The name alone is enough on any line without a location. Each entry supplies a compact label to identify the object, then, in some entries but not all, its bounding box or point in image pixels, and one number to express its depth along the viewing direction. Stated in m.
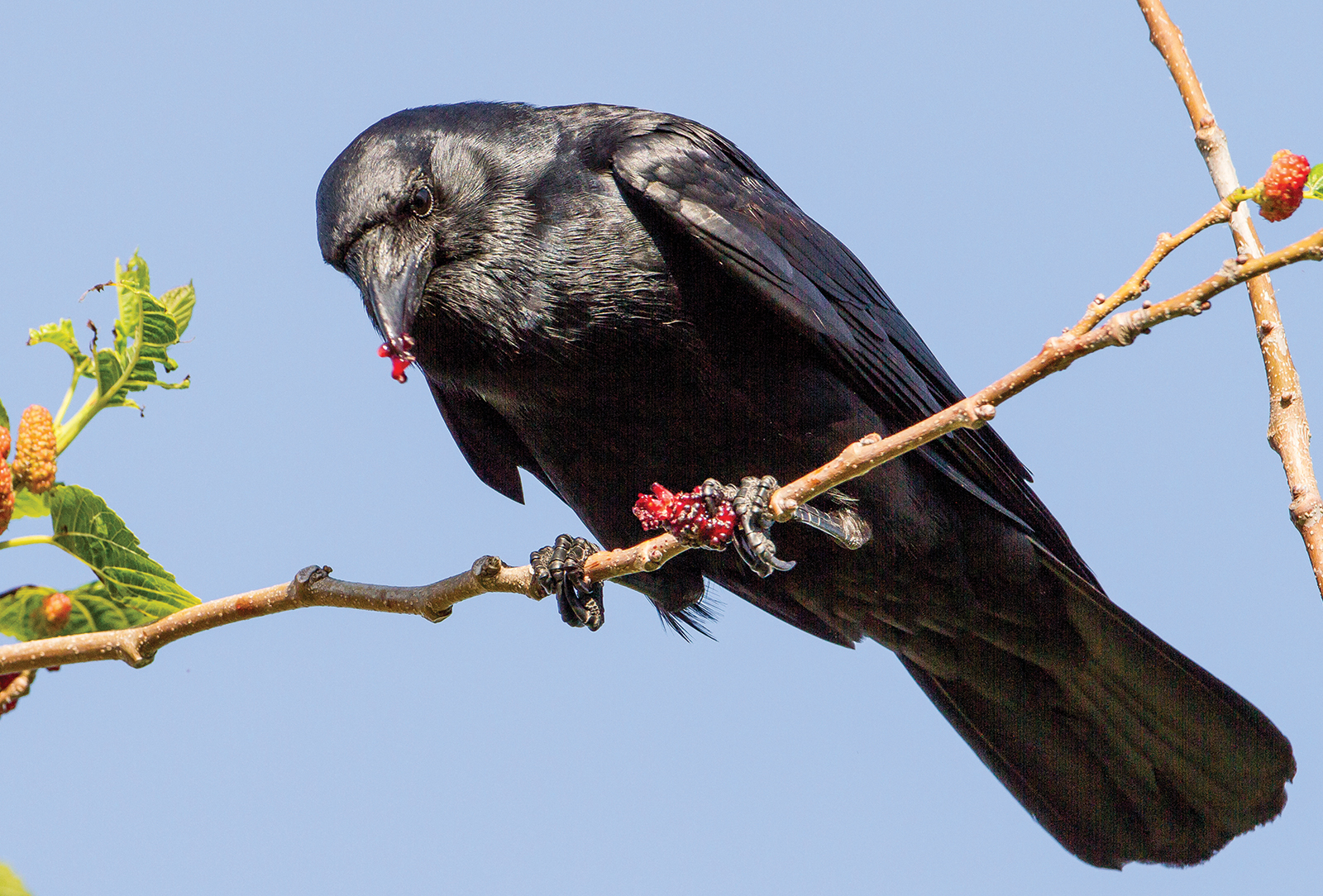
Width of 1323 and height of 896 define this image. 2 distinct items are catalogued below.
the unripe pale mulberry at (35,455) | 5.92
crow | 8.66
